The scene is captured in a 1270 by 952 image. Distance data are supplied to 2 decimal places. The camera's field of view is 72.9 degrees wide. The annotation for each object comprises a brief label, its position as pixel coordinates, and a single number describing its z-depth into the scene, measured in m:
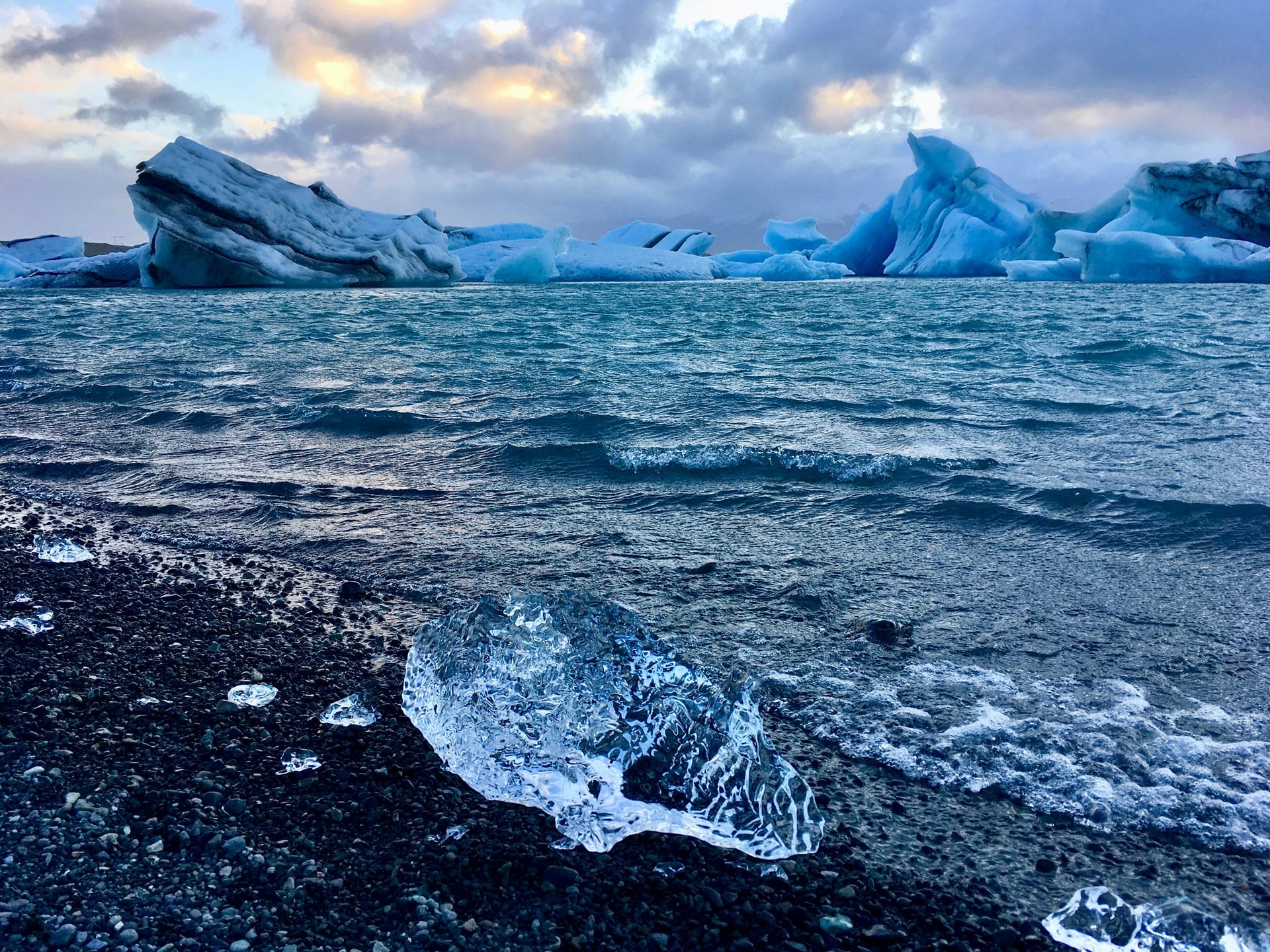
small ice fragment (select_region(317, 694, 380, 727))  2.37
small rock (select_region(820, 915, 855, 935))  1.65
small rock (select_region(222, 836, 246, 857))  1.81
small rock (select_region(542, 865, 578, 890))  1.77
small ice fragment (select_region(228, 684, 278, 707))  2.48
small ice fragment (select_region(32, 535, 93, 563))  3.75
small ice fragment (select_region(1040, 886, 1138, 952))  1.63
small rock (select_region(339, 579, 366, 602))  3.32
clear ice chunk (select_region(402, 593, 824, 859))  1.97
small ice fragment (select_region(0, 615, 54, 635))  2.94
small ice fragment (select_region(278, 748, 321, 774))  2.15
